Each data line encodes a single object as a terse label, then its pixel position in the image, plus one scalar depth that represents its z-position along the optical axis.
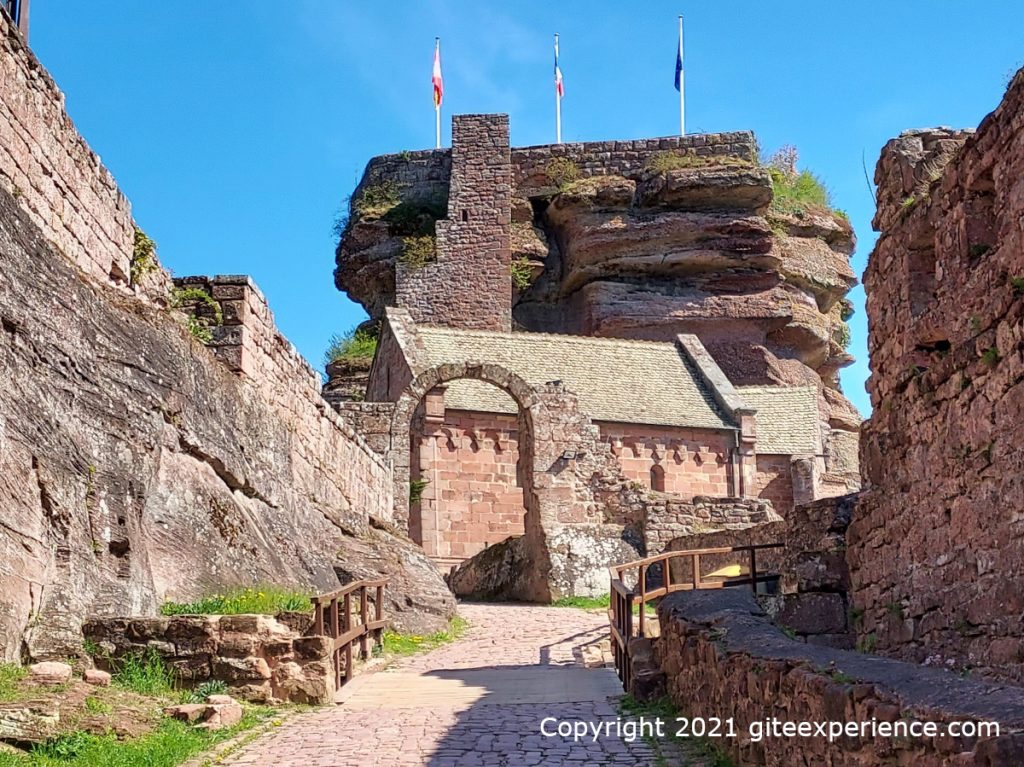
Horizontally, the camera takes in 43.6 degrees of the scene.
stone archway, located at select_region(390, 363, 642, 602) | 24.27
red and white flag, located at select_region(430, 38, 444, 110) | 50.72
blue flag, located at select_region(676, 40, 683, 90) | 51.10
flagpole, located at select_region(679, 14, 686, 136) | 51.91
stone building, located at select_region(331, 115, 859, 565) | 37.16
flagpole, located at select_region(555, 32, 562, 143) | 51.56
